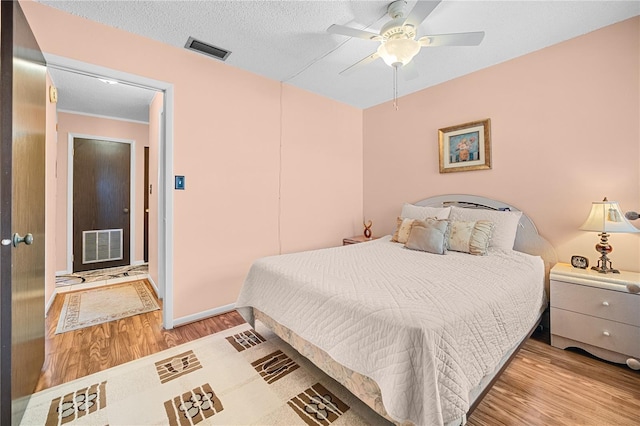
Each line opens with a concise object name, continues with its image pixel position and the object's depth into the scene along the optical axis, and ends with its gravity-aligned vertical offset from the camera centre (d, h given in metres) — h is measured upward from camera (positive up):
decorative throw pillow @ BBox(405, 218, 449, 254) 2.49 -0.21
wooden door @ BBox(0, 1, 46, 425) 1.24 +0.03
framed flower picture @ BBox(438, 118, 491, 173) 2.91 +0.76
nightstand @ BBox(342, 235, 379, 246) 3.74 -0.35
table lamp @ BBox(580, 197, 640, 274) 1.97 -0.08
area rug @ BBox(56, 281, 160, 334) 2.61 -0.98
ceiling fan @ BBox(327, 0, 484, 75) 1.80 +1.19
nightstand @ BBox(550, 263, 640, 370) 1.85 -0.72
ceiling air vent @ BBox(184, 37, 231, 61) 2.42 +1.54
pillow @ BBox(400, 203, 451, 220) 2.94 +0.03
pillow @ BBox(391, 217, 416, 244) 2.93 -0.18
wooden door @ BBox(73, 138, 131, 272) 4.34 +0.20
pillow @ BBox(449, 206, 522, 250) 2.50 -0.10
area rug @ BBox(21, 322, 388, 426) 1.45 -1.07
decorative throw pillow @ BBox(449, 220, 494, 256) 2.42 -0.20
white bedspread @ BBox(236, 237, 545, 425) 1.10 -0.51
